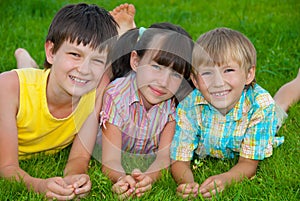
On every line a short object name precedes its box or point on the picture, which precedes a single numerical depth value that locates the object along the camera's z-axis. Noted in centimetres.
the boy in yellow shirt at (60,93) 269
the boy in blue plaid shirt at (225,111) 271
